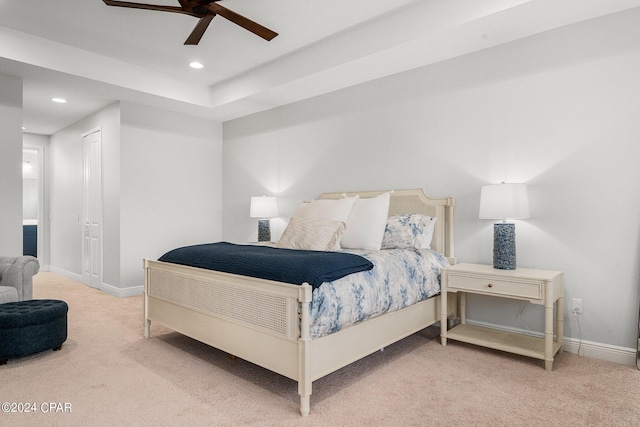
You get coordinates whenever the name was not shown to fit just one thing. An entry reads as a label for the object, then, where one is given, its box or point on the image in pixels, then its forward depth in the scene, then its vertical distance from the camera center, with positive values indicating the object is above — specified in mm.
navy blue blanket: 2135 -357
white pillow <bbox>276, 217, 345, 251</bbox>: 3023 -244
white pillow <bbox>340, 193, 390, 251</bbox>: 3357 -172
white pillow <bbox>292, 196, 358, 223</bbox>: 3498 -41
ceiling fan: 2504 +1301
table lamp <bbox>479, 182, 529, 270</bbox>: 2824 -47
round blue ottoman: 2602 -864
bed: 2053 -752
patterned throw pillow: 3381 -241
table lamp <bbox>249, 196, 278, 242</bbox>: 4801 -82
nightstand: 2580 -628
